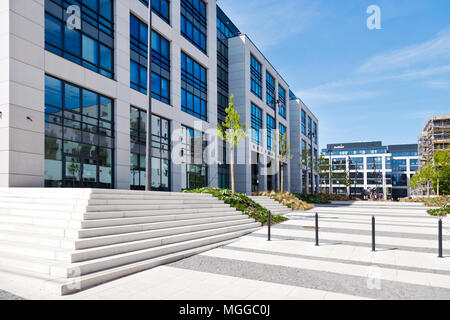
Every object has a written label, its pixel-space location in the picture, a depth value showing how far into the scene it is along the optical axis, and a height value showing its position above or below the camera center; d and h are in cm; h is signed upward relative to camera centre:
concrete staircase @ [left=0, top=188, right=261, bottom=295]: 582 -174
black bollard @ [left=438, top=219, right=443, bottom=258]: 767 -193
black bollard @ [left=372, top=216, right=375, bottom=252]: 866 -208
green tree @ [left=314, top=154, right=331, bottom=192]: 4691 -9
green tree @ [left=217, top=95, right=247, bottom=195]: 2041 +276
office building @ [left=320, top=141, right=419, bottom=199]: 11200 -29
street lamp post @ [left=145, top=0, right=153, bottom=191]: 1356 +122
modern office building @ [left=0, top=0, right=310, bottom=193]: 1281 +430
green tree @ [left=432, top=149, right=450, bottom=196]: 3638 -43
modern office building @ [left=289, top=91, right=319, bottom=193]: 5380 +607
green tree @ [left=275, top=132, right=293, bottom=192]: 3108 +190
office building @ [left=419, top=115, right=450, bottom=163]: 8033 +940
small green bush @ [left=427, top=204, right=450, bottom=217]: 1891 -296
